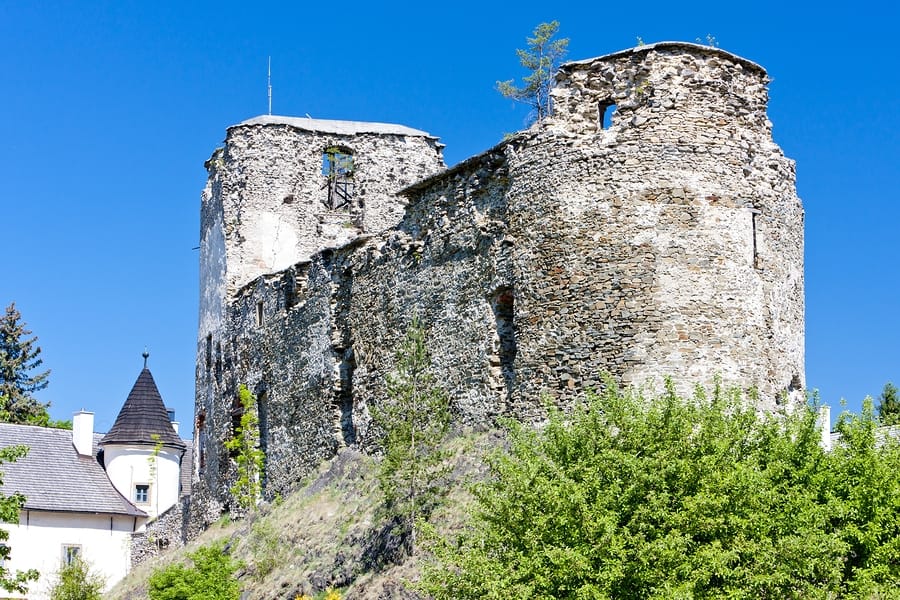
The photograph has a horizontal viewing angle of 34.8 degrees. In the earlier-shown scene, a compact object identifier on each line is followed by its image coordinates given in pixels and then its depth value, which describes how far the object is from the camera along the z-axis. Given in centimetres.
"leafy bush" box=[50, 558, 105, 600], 3428
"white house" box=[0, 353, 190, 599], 4478
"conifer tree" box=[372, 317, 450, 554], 2303
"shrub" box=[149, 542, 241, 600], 2547
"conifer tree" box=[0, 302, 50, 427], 5684
